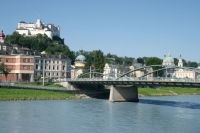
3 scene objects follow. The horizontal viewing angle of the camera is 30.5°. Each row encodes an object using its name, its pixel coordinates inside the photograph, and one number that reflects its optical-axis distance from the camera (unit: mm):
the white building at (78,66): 120800
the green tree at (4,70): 78481
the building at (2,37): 106025
